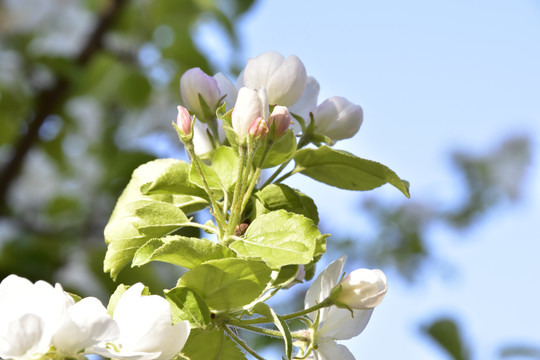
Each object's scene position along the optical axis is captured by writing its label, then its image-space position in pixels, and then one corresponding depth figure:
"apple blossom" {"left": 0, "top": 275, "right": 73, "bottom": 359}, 0.78
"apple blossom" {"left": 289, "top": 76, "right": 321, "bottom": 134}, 0.88
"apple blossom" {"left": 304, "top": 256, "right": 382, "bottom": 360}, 0.84
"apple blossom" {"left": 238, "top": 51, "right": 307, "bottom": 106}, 0.86
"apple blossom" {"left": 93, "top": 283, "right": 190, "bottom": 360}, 0.79
